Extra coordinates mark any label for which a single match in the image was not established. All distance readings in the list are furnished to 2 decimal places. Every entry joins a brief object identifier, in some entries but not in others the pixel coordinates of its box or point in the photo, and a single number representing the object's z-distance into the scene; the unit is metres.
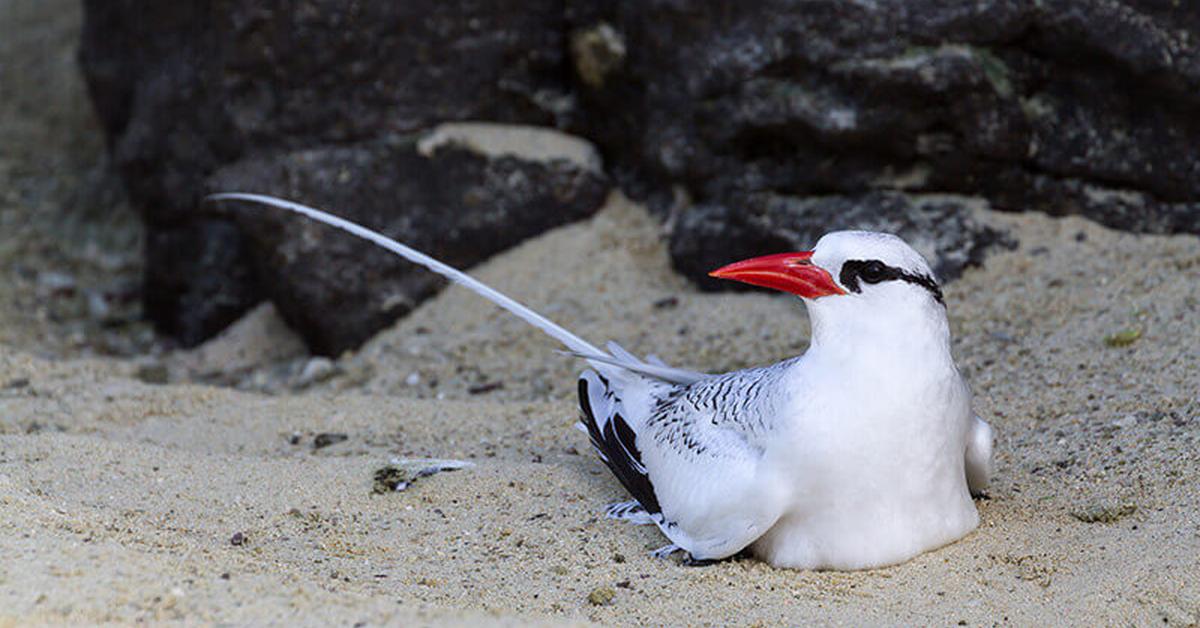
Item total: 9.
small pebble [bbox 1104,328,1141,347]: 11.17
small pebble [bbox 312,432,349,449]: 11.41
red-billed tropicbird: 8.11
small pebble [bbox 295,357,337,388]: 14.02
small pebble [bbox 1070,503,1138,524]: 8.81
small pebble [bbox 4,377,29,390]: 12.97
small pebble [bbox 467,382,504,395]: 12.97
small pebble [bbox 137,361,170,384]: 14.05
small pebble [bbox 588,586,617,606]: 7.98
